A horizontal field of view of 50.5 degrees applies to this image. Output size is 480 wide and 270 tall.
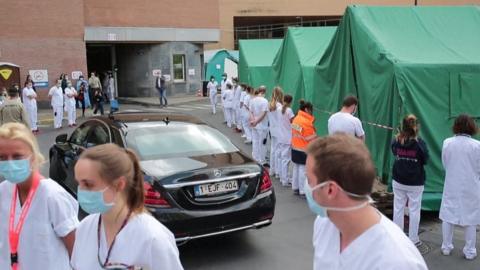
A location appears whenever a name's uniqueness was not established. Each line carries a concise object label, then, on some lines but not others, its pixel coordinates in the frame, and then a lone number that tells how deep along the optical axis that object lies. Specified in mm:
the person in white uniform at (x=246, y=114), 14541
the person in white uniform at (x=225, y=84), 19981
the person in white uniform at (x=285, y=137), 9742
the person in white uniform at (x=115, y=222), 2413
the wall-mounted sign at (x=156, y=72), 33156
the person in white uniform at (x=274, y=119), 10078
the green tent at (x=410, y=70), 7898
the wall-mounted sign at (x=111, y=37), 30444
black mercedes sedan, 5578
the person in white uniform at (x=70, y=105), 19844
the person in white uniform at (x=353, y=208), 1950
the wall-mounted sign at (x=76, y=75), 28878
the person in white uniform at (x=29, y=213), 3010
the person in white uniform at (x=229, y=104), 18734
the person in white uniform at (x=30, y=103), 18109
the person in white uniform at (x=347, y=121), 7523
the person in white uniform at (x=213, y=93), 23438
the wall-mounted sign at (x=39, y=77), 27736
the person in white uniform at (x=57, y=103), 19406
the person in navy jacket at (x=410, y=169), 6242
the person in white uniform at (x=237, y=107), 17748
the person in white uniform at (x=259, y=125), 11148
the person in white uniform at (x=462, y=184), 6039
